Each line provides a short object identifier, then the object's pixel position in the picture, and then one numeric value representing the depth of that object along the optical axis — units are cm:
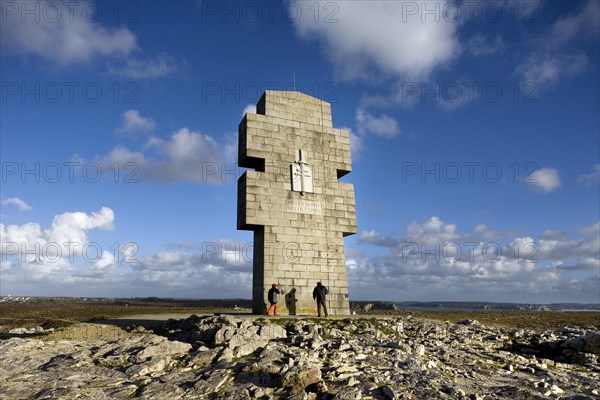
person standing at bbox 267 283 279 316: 1495
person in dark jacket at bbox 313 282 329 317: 1512
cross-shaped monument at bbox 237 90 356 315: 1617
